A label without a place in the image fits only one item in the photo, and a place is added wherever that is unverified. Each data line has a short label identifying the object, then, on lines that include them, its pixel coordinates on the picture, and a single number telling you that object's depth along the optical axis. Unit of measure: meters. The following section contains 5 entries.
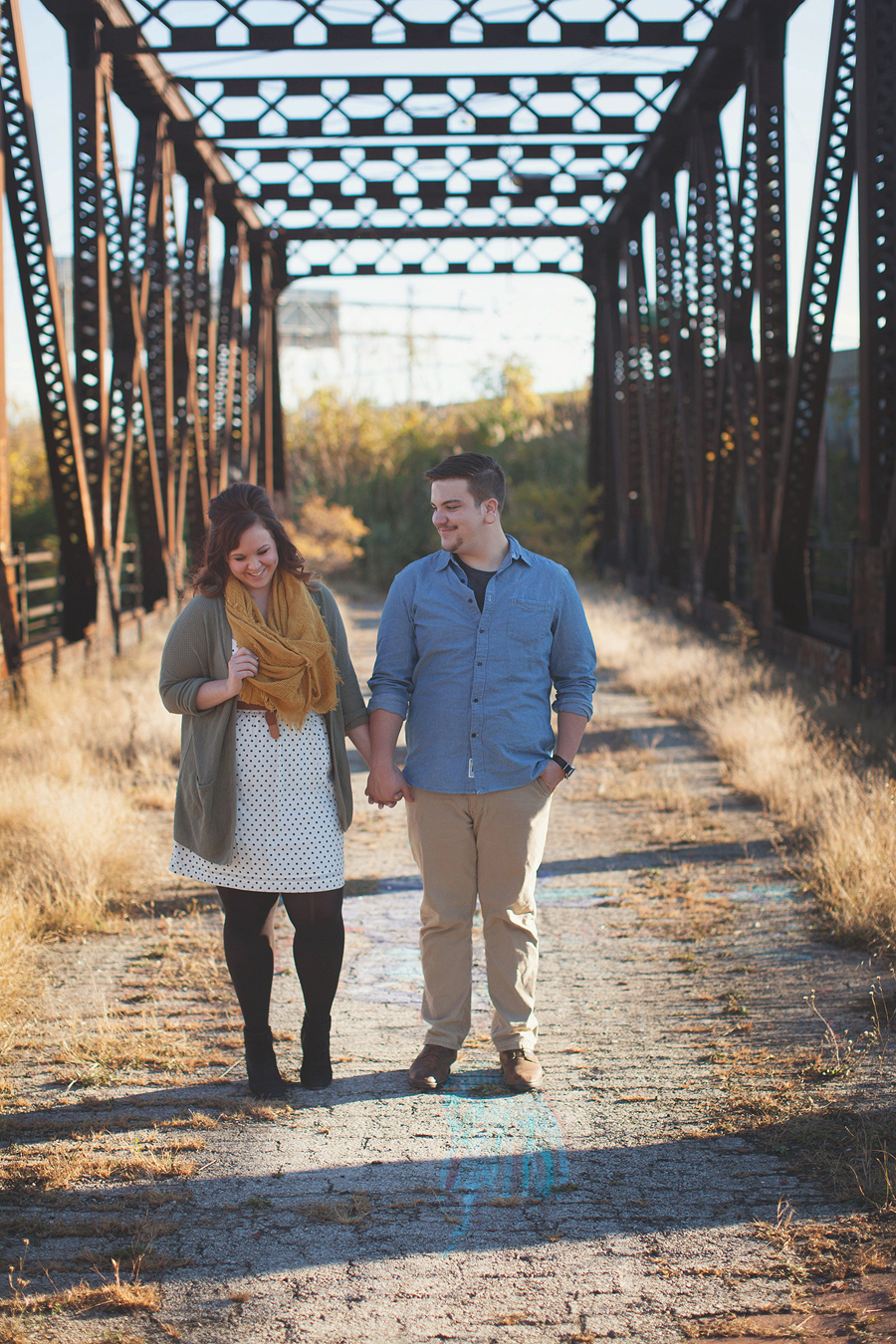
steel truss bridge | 9.05
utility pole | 54.37
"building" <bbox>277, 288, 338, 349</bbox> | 65.94
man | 3.58
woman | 3.43
